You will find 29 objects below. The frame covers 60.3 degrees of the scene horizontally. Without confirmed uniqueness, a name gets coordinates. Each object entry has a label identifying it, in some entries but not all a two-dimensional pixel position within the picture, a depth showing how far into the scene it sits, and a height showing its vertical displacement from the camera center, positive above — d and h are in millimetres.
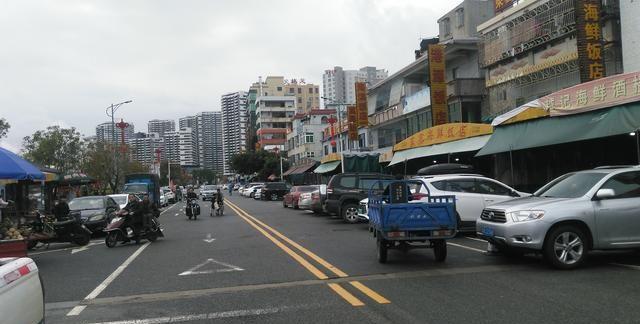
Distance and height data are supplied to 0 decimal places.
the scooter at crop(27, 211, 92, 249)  15172 -1095
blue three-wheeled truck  9688 -775
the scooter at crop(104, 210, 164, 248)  15469 -1238
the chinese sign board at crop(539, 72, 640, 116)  13797 +2086
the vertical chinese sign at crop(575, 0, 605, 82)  18656 +4443
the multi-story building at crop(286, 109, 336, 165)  79812 +7084
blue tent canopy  11633 +515
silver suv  8742 -822
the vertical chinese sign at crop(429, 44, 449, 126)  28375 +4688
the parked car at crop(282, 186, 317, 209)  31594 -751
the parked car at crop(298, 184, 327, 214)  23078 -853
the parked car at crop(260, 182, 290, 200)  49219 -709
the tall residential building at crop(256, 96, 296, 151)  124562 +14824
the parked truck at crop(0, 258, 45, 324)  3863 -760
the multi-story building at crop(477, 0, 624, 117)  20859 +5348
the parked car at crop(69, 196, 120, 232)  19219 -733
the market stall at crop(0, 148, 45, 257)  10289 -351
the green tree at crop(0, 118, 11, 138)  38712 +4611
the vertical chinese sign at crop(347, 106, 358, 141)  44875 +4830
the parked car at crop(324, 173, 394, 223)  20641 -461
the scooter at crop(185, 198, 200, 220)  26298 -1113
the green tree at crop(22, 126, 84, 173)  45406 +3524
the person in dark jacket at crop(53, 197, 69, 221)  16562 -600
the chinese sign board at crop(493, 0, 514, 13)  27484 +8600
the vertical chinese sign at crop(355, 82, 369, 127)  42312 +5866
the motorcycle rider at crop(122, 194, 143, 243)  15773 -829
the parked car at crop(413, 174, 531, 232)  14086 -414
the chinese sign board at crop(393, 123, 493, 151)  21772 +1830
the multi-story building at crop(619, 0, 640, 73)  19453 +4898
